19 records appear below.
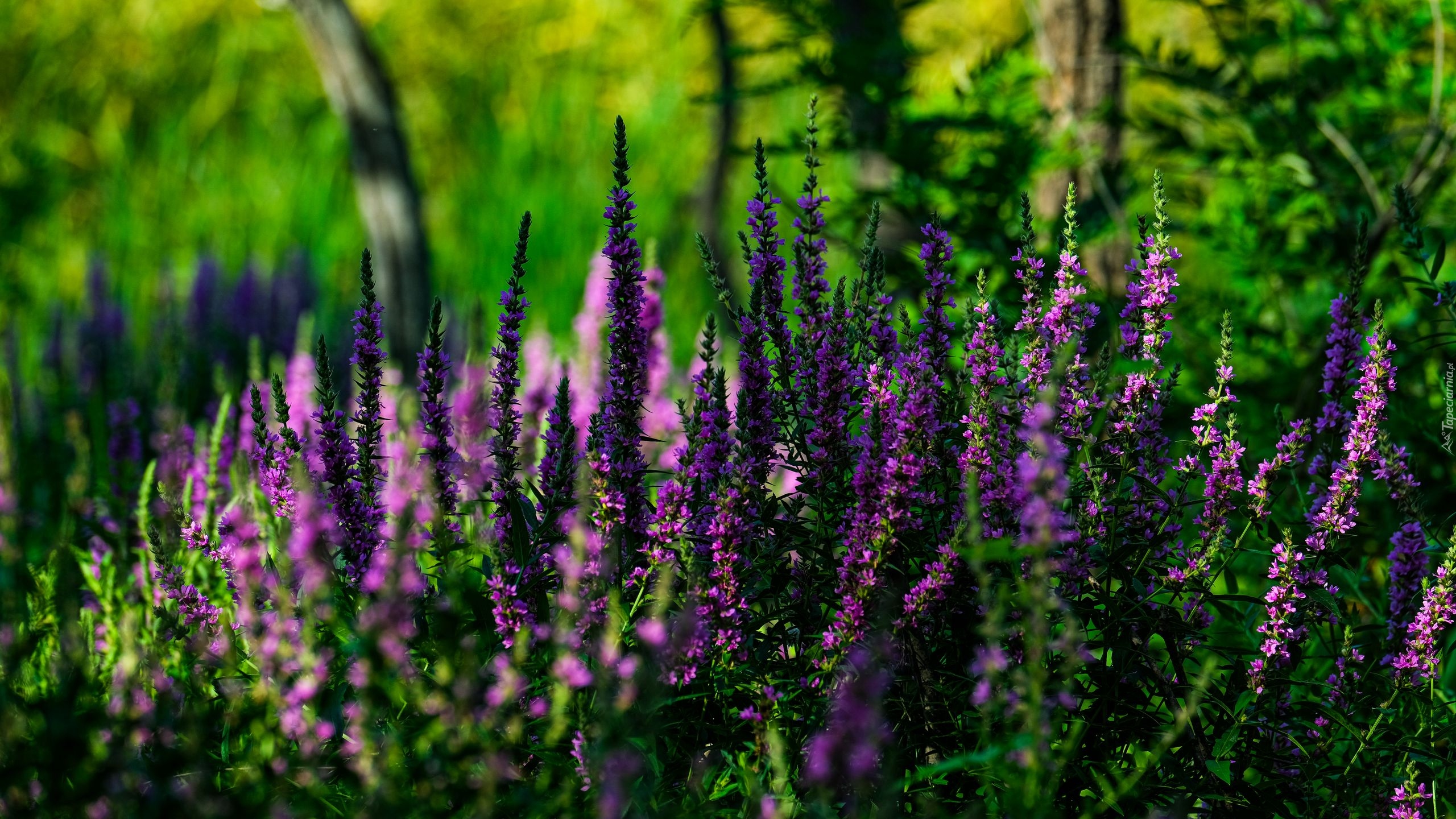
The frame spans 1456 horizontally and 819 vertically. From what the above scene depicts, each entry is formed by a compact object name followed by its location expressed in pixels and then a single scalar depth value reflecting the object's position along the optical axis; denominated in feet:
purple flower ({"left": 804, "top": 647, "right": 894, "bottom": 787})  9.45
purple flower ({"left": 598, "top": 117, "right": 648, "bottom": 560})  14.07
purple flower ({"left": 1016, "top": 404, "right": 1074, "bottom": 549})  10.26
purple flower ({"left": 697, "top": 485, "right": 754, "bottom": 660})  12.84
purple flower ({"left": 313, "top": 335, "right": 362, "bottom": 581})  13.96
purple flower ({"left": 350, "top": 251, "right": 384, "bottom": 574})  13.99
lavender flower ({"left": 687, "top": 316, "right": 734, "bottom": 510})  14.28
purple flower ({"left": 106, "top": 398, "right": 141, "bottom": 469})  28.14
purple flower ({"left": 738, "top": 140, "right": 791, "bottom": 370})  14.40
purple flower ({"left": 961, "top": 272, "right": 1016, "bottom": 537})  13.35
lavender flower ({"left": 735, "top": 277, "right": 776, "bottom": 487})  14.07
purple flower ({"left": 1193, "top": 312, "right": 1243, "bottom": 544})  14.20
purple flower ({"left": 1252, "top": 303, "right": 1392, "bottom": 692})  14.19
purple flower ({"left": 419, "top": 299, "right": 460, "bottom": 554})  14.37
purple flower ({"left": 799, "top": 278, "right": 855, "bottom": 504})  14.12
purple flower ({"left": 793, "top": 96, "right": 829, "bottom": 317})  14.29
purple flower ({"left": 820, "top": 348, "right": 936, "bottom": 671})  12.80
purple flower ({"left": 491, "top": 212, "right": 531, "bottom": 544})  14.39
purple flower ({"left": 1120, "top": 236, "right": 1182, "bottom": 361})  14.44
